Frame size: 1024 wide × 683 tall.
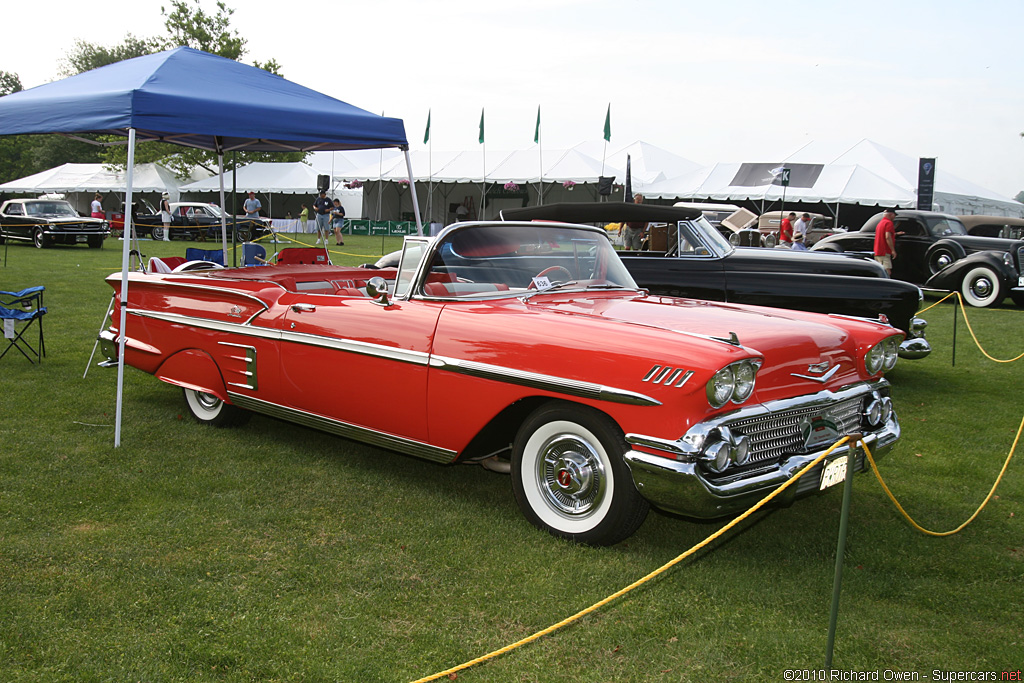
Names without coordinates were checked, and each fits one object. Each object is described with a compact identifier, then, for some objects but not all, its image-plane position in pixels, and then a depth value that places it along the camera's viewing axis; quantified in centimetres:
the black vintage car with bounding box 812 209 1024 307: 1373
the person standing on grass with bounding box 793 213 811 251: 1900
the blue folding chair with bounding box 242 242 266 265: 718
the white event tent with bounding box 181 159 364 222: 3512
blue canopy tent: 504
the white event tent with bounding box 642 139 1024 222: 2808
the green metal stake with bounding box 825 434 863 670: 265
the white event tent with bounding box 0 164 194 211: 3784
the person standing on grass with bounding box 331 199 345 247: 2544
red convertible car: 326
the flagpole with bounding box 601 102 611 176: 3400
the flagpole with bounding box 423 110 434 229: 3350
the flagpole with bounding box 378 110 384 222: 3427
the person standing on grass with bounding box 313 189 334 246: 2358
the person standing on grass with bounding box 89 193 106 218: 3044
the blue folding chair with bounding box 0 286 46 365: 709
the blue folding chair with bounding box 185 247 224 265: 712
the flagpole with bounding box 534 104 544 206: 3222
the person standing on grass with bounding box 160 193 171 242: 2799
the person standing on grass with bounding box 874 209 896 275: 1423
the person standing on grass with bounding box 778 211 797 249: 2022
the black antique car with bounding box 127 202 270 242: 2825
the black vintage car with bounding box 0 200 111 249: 2355
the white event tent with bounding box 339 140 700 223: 3262
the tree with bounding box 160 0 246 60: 4303
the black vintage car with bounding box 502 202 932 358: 743
